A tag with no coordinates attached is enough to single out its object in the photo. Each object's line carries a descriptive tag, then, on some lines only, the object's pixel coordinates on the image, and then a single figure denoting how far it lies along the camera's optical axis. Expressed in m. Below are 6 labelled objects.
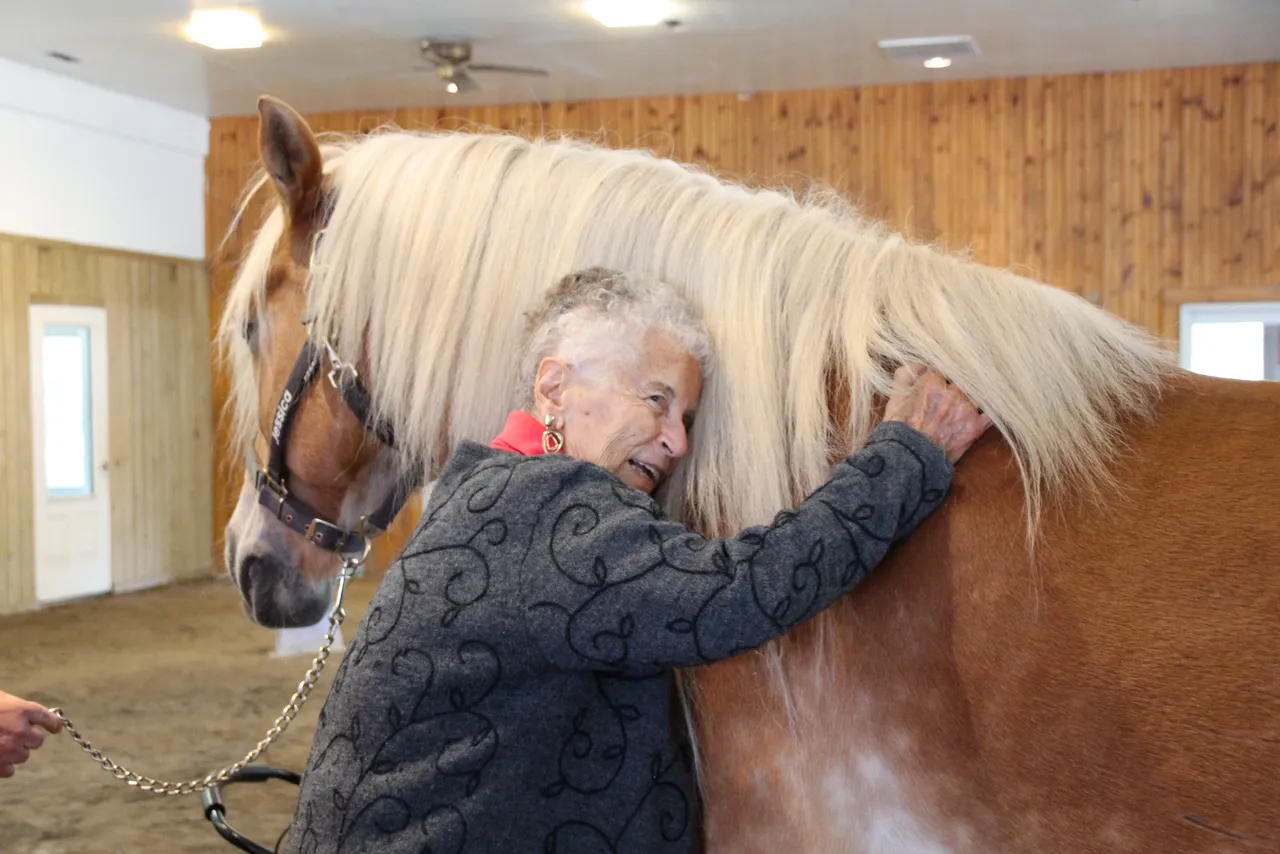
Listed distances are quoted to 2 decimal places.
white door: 7.38
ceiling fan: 6.08
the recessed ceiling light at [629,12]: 5.62
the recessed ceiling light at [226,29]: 5.82
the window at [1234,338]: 7.05
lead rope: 1.60
